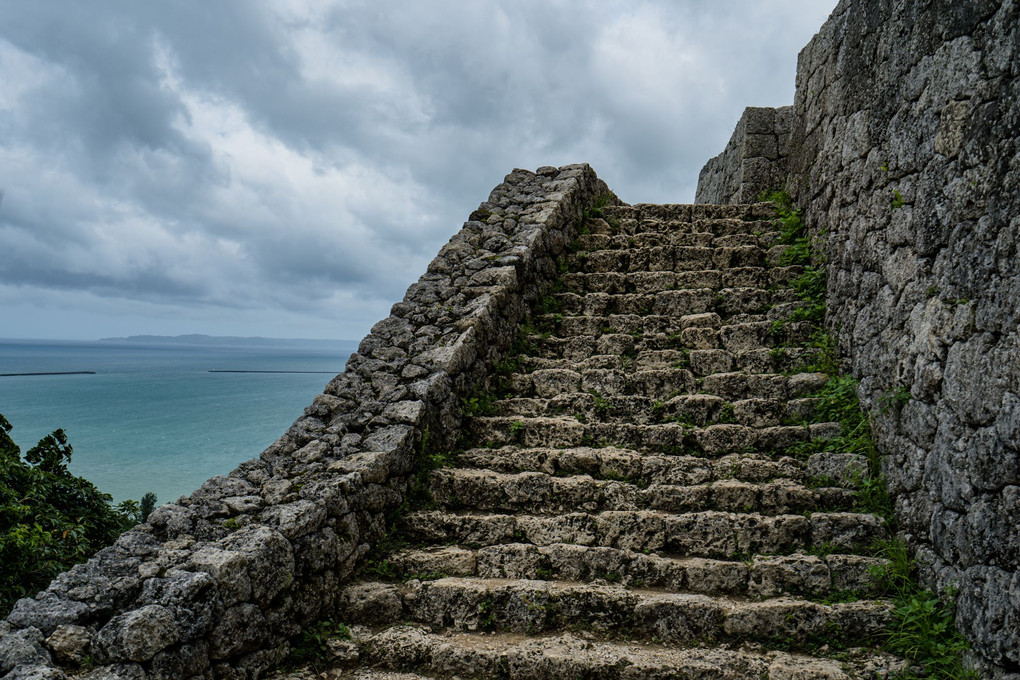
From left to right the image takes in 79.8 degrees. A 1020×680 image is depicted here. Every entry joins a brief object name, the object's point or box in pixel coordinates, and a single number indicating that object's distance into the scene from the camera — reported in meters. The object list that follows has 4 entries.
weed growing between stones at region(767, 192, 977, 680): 2.70
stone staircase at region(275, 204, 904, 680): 2.95
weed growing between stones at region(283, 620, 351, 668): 3.00
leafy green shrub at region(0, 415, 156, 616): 5.55
